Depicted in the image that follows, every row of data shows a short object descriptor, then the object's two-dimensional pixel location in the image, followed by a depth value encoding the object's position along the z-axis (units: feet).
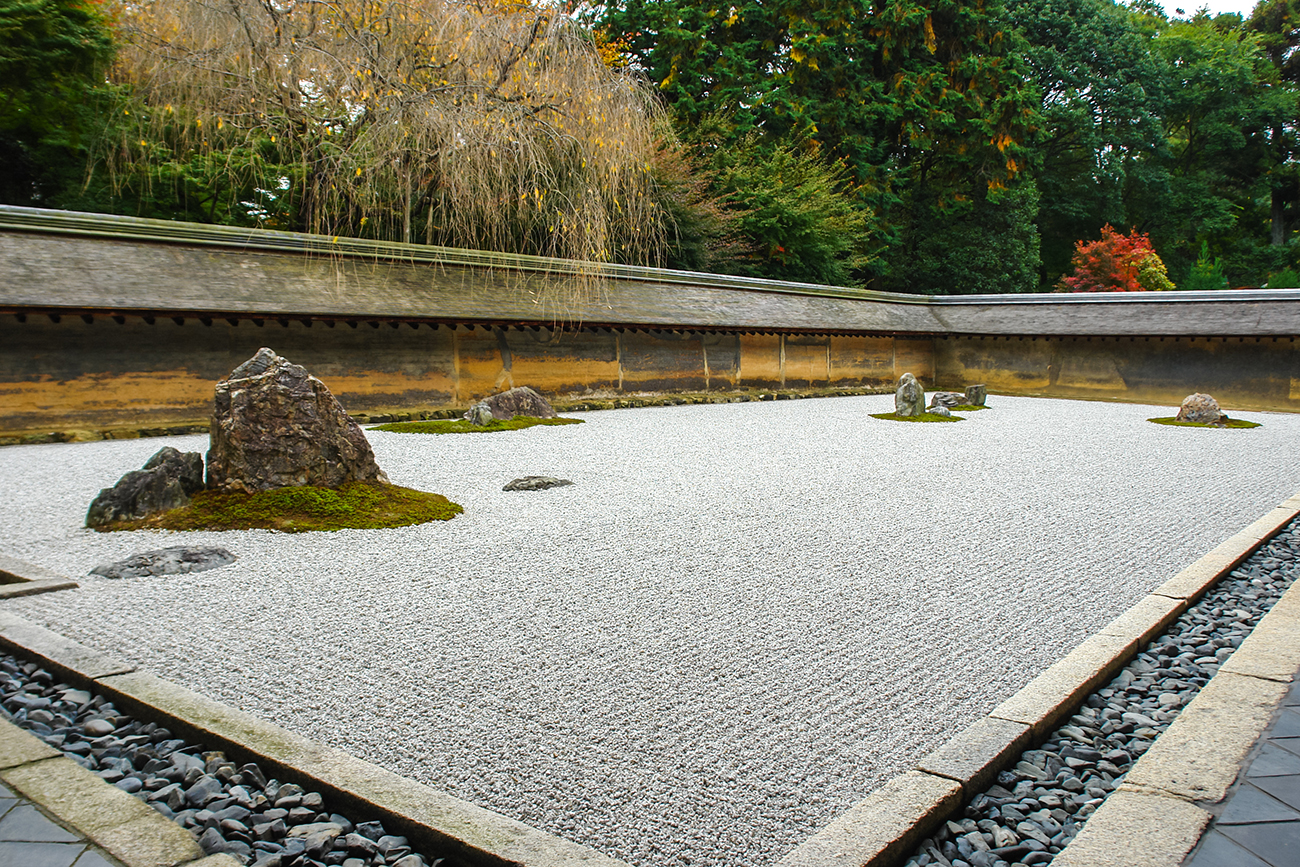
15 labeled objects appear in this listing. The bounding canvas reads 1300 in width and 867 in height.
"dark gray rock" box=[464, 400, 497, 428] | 31.96
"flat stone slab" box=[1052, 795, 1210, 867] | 5.41
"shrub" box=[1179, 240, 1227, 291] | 76.89
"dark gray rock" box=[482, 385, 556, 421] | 34.12
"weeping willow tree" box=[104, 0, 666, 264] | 29.30
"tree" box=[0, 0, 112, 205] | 35.14
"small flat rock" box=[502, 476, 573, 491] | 19.01
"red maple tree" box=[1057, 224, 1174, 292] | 74.23
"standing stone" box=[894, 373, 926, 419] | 38.11
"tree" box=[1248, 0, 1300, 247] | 88.79
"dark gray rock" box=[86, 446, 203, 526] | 14.73
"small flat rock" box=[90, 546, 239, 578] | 11.88
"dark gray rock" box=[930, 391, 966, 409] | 41.16
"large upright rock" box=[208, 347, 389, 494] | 15.51
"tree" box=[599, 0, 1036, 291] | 65.82
